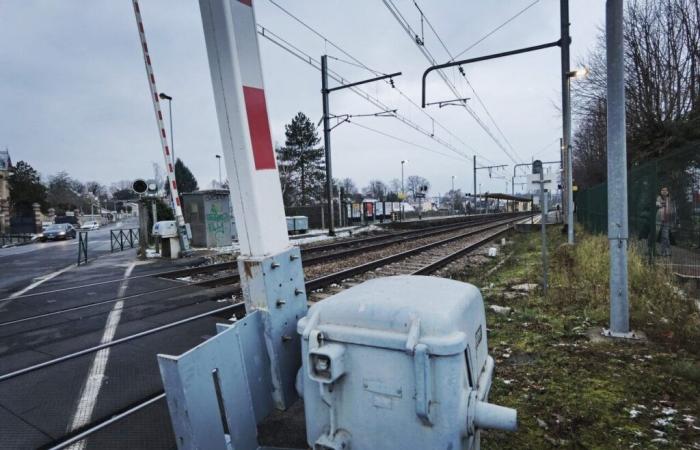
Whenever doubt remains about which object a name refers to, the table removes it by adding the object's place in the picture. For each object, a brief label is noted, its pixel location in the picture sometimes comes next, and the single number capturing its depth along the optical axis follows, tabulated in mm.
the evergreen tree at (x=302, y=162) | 54438
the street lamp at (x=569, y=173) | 13133
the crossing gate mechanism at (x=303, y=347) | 1682
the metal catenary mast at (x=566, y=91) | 13588
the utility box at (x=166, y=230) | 13742
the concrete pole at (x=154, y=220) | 15108
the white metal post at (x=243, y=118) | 2168
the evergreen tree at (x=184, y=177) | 76769
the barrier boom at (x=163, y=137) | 12055
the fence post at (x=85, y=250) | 13464
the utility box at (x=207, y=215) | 16766
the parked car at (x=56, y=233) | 33375
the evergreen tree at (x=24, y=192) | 52969
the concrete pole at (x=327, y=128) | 20641
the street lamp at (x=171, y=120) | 29977
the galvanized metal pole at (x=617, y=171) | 4684
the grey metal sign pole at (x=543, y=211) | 6746
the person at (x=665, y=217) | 8141
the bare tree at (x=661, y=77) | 14258
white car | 55712
